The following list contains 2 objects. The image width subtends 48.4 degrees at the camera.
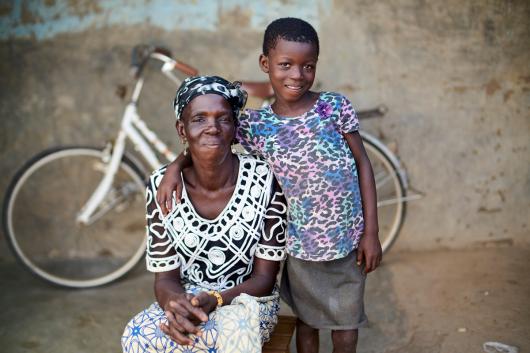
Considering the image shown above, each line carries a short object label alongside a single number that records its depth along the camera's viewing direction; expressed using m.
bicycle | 3.79
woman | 2.16
